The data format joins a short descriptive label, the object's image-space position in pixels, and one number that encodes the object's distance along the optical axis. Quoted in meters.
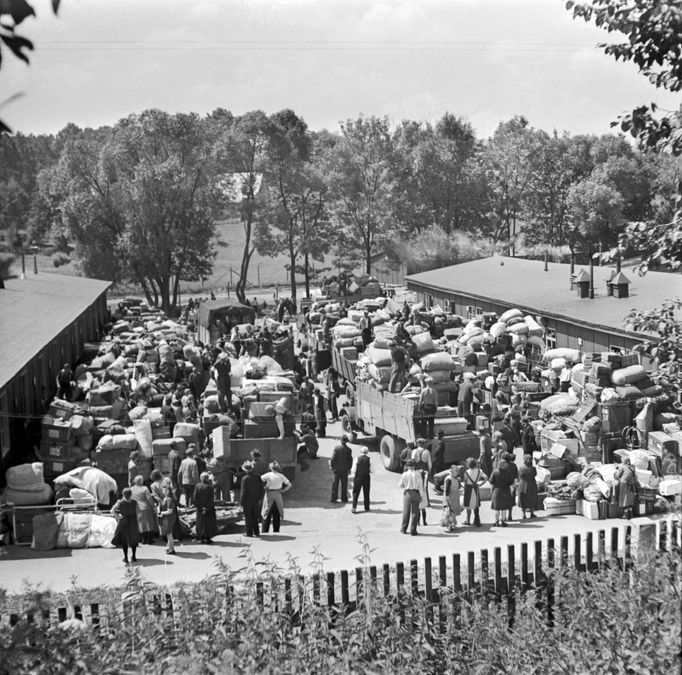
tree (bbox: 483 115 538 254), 73.56
